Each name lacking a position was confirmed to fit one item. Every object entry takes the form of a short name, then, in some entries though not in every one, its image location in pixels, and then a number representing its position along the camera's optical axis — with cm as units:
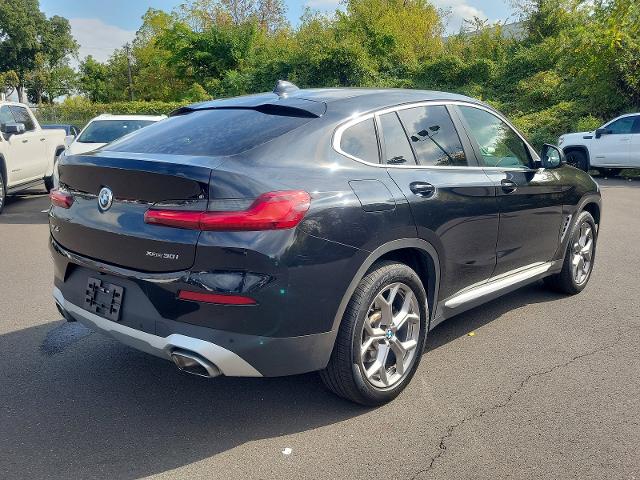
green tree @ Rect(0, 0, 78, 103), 5853
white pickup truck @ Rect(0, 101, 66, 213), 1021
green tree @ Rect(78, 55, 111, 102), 6838
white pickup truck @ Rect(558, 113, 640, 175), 1544
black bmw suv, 284
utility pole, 5899
